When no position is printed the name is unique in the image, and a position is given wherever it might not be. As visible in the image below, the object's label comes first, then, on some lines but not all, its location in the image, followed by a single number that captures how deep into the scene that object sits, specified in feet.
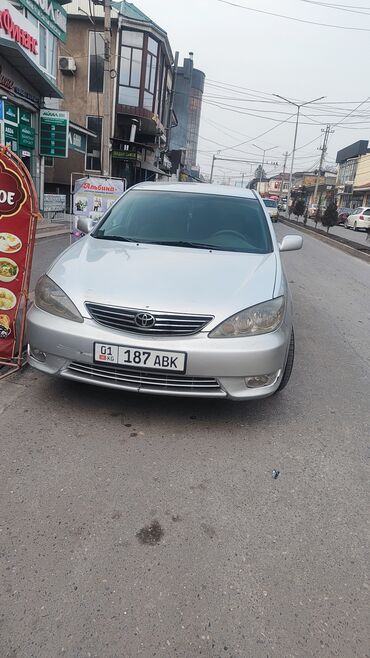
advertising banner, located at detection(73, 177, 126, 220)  32.40
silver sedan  9.98
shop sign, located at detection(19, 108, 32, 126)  54.14
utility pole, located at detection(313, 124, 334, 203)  198.91
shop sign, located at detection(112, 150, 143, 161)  84.53
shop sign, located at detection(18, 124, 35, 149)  53.82
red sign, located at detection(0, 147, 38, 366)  12.61
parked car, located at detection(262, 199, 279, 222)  113.69
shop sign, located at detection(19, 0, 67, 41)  48.67
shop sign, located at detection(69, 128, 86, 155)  67.82
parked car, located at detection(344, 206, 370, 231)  116.37
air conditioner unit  81.61
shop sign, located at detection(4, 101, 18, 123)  49.11
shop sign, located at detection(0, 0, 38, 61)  41.20
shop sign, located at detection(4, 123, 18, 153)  49.40
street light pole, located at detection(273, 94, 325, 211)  121.17
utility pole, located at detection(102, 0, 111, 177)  48.88
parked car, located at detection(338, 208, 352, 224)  134.68
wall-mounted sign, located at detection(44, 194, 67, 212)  59.21
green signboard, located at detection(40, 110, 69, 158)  59.36
